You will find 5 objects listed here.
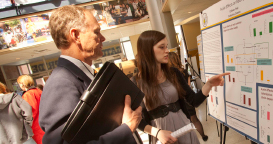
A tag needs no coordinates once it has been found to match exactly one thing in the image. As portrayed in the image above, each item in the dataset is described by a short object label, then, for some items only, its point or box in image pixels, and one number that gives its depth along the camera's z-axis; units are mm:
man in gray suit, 557
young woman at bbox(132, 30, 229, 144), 1295
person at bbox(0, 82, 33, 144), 2305
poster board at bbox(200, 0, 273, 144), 982
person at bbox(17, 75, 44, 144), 2639
